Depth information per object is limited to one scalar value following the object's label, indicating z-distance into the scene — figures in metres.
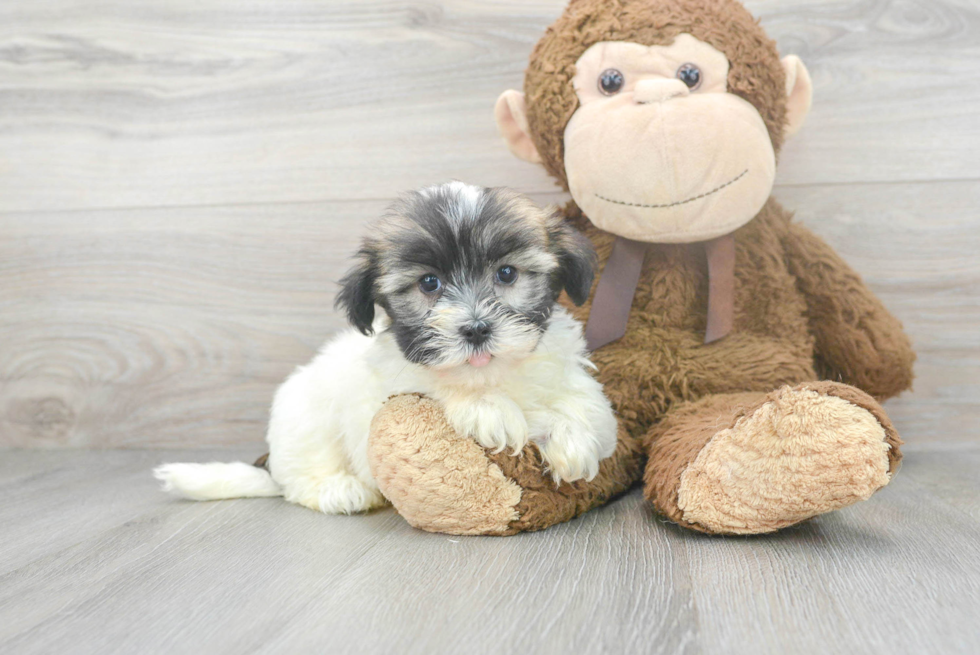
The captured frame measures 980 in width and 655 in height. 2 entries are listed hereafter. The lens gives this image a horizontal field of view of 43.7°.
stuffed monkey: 0.65
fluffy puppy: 0.66
